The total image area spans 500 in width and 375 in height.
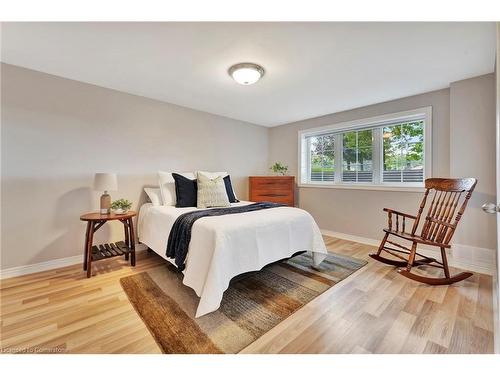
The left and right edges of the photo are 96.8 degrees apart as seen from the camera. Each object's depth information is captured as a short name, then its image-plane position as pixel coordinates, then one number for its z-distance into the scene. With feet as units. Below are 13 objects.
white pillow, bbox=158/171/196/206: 9.21
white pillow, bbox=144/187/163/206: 9.29
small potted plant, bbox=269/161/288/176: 14.47
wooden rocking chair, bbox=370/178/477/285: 6.79
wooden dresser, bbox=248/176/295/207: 13.52
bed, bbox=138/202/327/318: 5.29
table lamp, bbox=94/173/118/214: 7.93
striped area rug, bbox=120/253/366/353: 4.58
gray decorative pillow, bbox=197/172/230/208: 8.79
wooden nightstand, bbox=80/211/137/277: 7.45
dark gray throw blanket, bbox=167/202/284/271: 6.16
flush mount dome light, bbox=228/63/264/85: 7.04
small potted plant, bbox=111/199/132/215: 8.27
